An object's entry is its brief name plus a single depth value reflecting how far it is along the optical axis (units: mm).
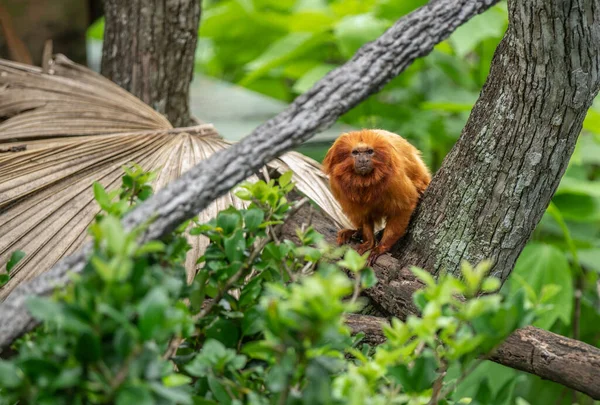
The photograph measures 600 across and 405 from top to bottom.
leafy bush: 3493
